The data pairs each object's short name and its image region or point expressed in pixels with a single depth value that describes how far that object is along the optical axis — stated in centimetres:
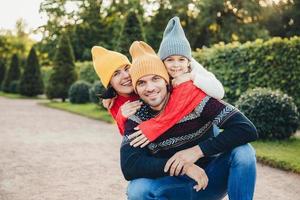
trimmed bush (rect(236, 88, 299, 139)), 862
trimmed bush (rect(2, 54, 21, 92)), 3716
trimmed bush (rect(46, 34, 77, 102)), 2455
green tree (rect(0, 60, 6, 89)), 4384
